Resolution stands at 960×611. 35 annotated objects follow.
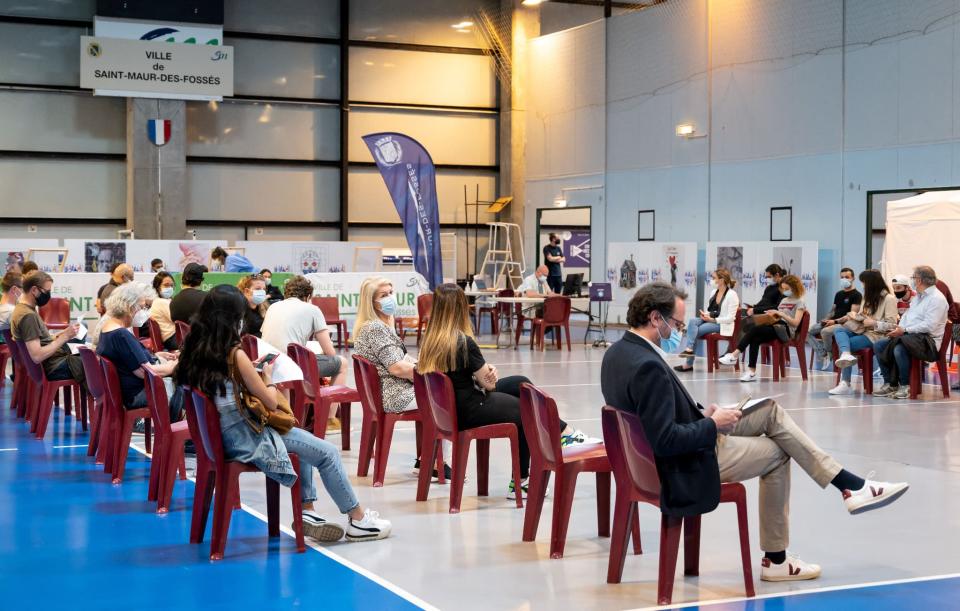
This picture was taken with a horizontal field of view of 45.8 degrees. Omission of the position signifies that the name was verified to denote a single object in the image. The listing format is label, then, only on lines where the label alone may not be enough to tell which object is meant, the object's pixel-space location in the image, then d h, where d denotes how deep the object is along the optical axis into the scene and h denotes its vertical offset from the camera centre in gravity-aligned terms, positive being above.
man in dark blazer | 4.05 -0.63
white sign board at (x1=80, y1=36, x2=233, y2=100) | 20.19 +3.60
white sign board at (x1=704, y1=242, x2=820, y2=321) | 16.02 +0.15
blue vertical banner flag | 15.39 +1.12
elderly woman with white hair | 6.45 -0.46
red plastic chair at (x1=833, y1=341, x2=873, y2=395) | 10.73 -0.89
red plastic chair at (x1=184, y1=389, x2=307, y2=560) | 4.77 -0.90
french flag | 20.58 +2.48
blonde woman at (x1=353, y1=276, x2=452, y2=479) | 6.46 -0.47
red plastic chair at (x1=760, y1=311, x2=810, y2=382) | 12.02 -0.82
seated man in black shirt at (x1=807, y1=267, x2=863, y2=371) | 12.15 -0.42
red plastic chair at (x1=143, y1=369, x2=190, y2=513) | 5.73 -0.89
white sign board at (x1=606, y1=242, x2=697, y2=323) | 18.33 +0.06
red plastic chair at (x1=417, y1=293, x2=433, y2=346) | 15.74 -0.49
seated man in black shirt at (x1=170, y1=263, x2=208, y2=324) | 9.05 -0.23
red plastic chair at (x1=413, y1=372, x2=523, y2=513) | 5.74 -0.83
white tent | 12.73 +0.43
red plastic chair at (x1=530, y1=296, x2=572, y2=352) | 15.52 -0.63
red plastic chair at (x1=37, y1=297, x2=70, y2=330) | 12.46 -0.50
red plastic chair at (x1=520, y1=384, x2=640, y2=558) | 4.84 -0.85
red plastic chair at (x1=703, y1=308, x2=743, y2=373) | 12.64 -0.83
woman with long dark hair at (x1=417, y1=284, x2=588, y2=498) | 5.80 -0.49
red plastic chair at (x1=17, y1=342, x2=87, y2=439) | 8.08 -0.92
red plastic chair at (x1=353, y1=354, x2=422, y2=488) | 6.43 -0.86
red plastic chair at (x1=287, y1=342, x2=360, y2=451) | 7.40 -0.82
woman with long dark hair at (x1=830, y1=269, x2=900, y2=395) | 10.65 -0.47
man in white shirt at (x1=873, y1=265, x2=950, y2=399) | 10.11 -0.50
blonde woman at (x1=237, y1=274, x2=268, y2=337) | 9.15 -0.25
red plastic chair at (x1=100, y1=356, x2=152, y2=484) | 6.45 -0.86
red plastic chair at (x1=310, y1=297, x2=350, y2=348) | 15.45 -0.58
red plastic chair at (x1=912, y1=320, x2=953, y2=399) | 10.37 -0.92
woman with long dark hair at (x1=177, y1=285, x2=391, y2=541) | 4.77 -0.45
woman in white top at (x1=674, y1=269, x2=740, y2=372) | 12.80 -0.52
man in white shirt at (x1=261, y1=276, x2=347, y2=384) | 8.03 -0.41
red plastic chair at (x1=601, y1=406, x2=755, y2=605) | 4.14 -0.83
